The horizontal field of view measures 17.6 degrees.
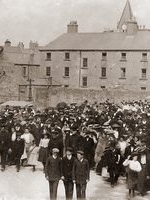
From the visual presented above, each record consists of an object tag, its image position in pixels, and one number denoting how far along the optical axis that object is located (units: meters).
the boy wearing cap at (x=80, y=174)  13.48
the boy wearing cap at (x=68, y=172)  13.70
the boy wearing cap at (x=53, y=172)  13.75
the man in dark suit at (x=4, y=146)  18.53
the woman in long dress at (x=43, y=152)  17.56
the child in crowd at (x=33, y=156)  18.39
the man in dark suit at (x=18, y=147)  18.31
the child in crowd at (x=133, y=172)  14.92
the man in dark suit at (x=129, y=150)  16.58
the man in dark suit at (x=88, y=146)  18.00
